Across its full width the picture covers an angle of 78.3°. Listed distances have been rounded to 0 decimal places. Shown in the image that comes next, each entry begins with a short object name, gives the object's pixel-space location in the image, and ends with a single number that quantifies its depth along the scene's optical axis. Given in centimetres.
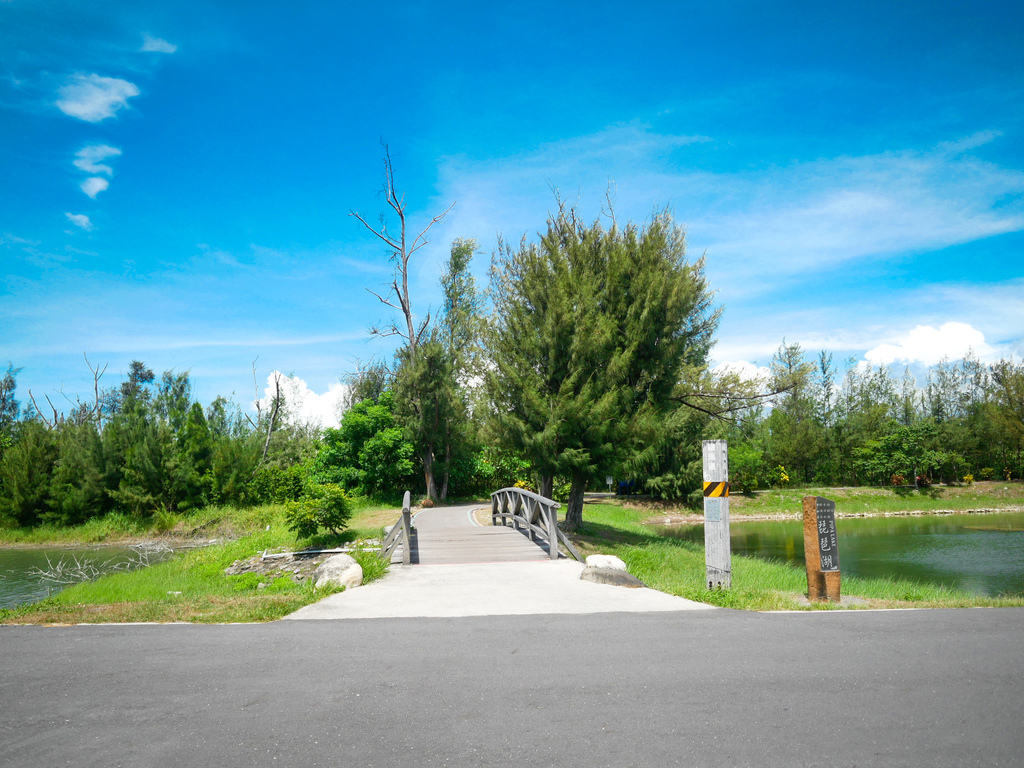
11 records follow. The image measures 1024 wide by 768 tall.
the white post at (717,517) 921
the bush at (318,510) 1500
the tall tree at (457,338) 2900
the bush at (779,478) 4434
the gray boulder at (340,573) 949
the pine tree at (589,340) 1678
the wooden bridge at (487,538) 1212
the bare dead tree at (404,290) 3016
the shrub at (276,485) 2463
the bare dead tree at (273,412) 4182
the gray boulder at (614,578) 914
